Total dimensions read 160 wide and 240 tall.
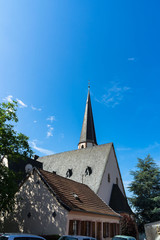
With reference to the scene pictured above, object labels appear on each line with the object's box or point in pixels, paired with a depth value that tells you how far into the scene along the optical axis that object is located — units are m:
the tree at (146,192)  24.09
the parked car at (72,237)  8.91
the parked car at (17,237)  6.93
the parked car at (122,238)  12.22
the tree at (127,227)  18.56
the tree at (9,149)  12.04
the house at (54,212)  12.83
